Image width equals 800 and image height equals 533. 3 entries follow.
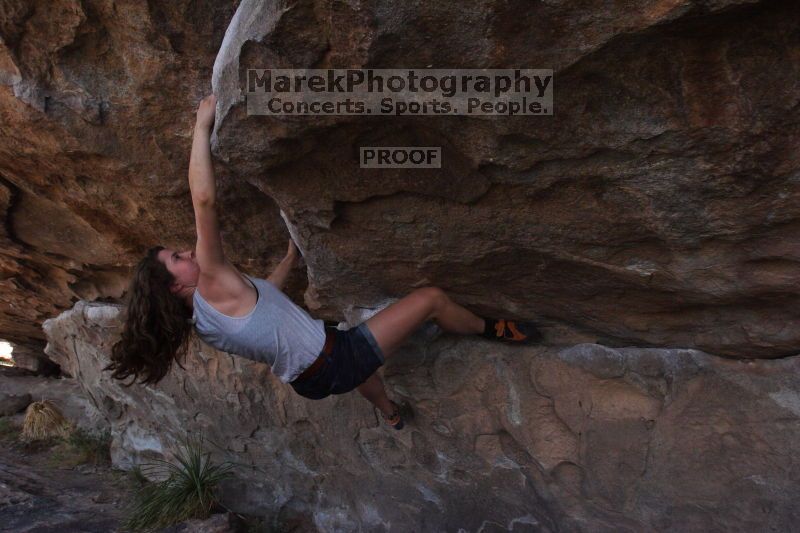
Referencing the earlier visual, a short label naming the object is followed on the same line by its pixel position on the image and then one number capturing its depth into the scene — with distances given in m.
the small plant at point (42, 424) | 5.98
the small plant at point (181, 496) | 4.07
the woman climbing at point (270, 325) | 2.69
